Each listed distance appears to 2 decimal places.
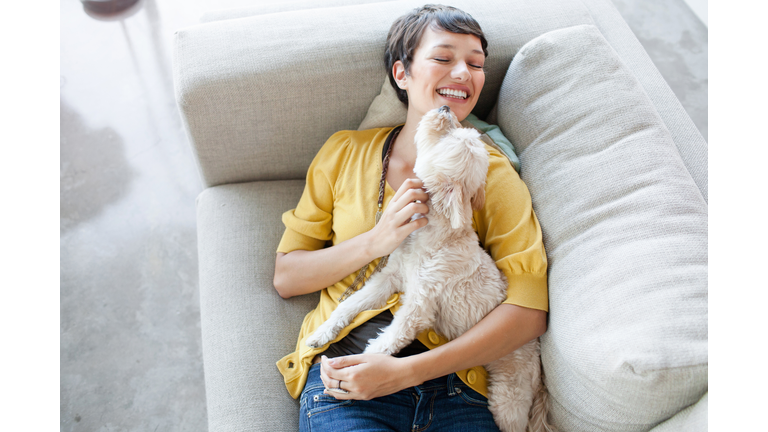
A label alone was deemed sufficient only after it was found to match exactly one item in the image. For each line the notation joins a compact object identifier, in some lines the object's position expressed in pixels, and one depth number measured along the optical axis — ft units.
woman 4.52
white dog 4.31
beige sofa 4.00
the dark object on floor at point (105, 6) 11.71
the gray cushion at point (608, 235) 3.81
